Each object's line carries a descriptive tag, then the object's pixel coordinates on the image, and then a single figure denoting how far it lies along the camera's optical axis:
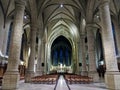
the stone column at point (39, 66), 15.21
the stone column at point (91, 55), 10.95
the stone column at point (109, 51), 6.38
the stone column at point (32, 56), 10.71
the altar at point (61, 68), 36.66
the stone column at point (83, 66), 15.09
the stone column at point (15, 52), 6.41
